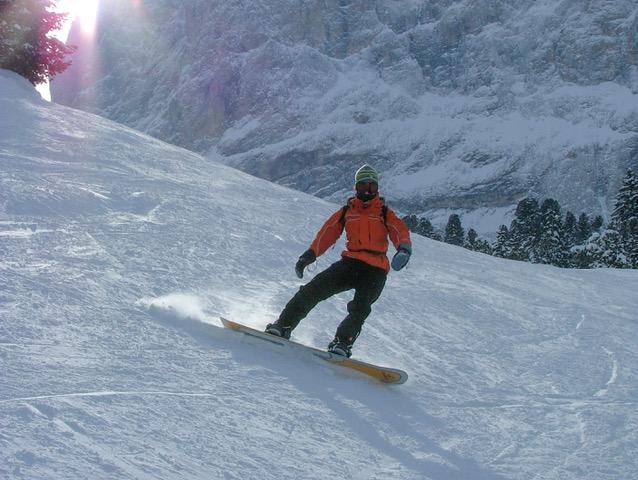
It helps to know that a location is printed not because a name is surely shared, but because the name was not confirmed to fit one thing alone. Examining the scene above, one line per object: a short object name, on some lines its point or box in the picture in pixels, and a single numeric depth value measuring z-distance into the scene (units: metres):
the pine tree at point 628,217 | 44.47
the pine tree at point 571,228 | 74.32
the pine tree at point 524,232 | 59.28
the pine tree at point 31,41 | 21.83
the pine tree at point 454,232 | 84.75
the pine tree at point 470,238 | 72.56
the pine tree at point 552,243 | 55.47
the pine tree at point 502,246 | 59.59
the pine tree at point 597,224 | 90.46
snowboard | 5.51
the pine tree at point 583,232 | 83.75
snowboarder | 6.33
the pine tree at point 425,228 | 80.54
